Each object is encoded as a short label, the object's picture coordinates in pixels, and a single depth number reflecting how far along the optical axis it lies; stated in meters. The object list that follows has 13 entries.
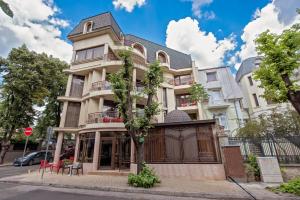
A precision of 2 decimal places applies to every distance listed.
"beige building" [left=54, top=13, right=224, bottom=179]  13.33
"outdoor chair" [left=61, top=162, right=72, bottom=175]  12.56
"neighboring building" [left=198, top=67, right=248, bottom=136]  19.81
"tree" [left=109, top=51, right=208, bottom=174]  9.26
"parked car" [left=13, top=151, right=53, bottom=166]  18.77
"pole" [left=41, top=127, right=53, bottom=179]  10.96
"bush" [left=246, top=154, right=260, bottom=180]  8.98
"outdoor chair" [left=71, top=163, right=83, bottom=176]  12.09
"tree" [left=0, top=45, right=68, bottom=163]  20.03
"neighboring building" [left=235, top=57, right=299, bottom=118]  21.73
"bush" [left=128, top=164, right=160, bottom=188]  8.01
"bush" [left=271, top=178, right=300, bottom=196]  6.52
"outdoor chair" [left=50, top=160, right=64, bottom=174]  12.90
